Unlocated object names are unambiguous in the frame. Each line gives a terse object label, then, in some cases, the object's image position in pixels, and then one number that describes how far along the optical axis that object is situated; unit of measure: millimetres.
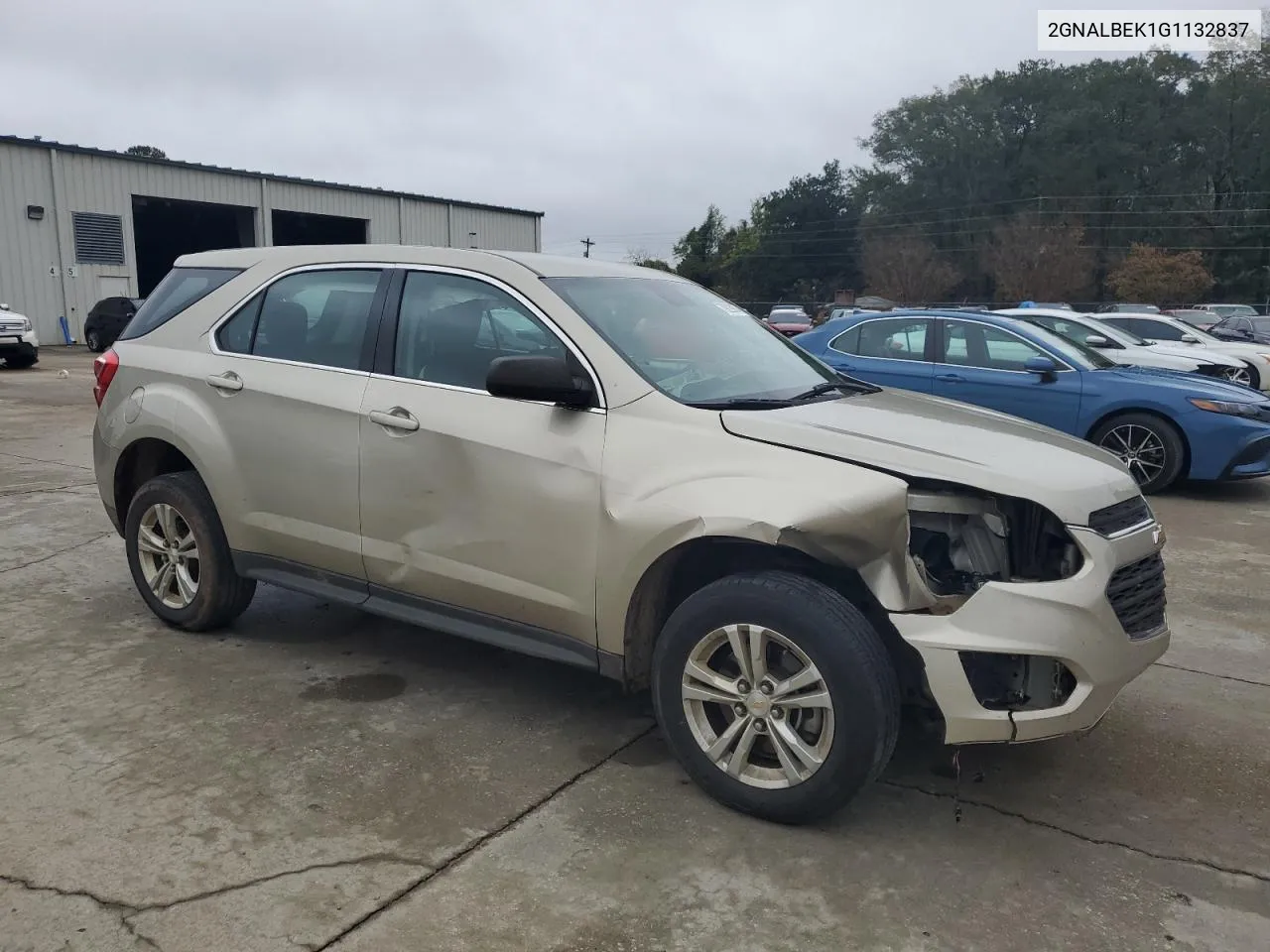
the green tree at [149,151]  72888
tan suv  2980
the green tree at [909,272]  60750
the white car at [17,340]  19906
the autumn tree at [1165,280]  52750
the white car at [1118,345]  10594
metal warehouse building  27781
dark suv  25281
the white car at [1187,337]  15914
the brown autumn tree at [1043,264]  55312
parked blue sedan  8148
